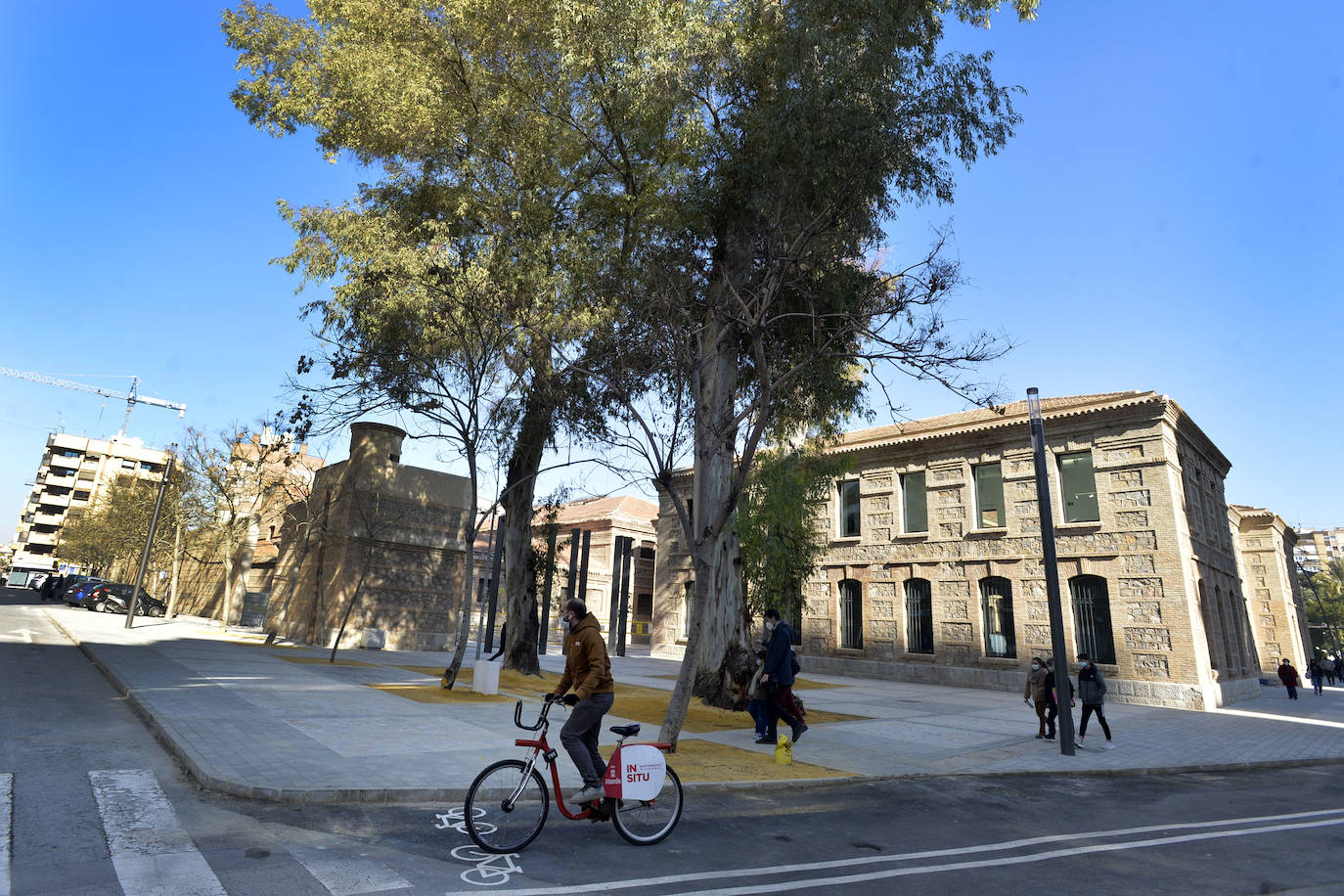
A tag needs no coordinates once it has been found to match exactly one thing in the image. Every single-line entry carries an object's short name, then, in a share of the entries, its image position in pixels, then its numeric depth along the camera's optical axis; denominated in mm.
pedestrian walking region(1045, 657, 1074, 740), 13133
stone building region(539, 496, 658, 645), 53625
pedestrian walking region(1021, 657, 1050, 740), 13172
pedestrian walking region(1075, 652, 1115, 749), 12711
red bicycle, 5227
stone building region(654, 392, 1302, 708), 21406
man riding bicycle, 5668
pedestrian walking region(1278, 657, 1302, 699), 27672
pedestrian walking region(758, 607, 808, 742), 10641
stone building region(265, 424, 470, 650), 23016
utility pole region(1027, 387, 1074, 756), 11641
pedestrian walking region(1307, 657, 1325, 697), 31691
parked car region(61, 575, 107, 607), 38188
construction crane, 113750
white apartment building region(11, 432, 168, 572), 97250
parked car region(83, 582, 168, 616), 36291
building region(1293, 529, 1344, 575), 176250
